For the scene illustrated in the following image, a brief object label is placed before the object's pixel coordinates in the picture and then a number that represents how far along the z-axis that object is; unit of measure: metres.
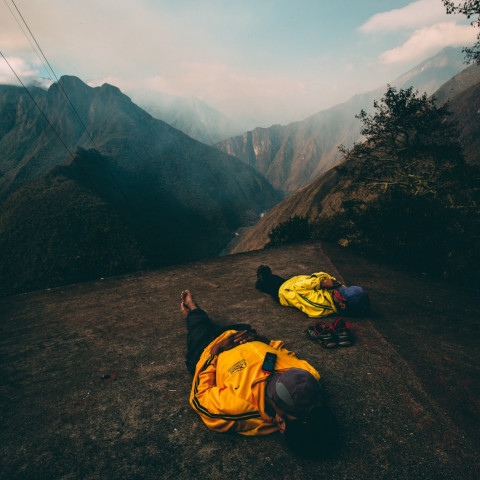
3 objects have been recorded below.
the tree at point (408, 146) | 11.37
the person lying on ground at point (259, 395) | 2.31
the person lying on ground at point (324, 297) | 4.56
